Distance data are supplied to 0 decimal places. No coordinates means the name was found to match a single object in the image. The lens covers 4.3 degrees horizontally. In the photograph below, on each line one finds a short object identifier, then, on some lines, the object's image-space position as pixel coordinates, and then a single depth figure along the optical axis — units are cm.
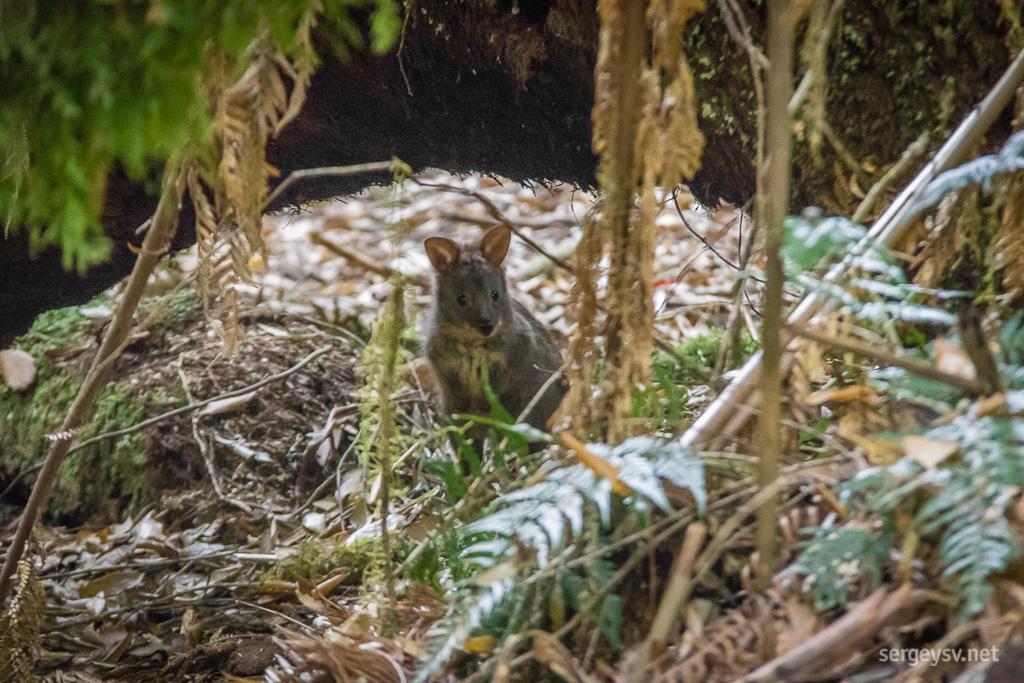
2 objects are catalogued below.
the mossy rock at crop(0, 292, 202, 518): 1911
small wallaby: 1920
